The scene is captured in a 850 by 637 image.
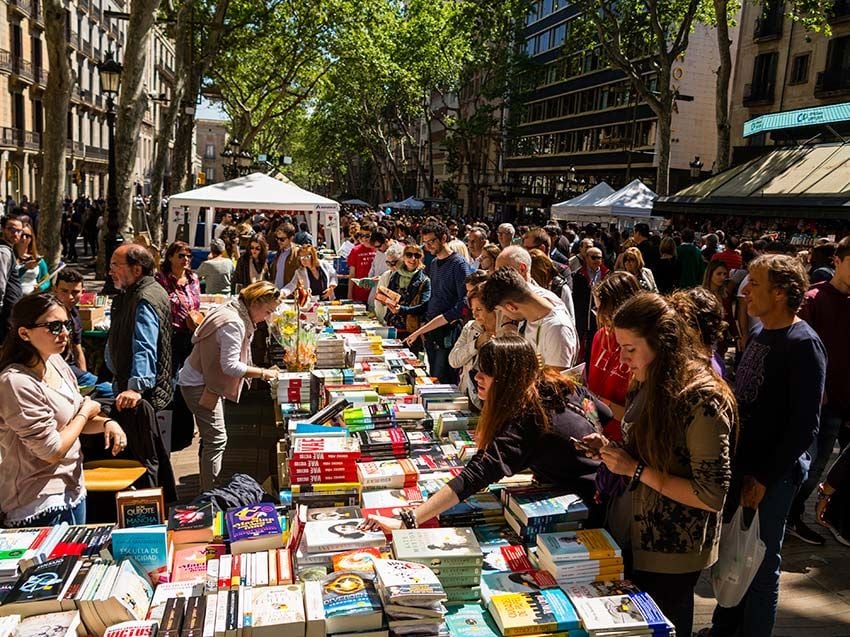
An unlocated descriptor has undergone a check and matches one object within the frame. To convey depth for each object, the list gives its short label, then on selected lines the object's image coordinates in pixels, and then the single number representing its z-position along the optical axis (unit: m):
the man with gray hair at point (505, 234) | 9.37
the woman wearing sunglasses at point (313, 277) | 8.92
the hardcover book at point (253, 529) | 2.76
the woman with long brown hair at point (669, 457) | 2.47
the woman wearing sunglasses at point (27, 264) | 7.06
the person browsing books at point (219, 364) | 4.56
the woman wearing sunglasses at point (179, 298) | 6.41
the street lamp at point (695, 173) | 30.79
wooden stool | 3.65
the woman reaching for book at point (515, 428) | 2.74
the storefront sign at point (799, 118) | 14.97
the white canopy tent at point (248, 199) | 13.75
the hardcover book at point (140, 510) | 2.90
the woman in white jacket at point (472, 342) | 4.33
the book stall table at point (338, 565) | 2.22
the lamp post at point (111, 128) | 12.07
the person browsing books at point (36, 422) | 2.93
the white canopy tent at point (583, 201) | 16.75
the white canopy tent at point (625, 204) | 16.06
